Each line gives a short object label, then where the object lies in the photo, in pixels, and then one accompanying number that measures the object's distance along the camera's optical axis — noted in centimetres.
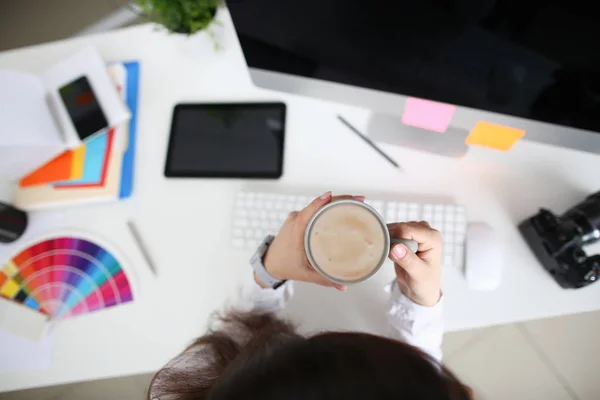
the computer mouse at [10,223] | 80
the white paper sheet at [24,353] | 75
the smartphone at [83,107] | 86
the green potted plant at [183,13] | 78
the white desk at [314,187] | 71
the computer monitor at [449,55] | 50
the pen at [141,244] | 78
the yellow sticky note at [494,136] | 68
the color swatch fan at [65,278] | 78
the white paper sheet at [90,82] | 86
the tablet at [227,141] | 81
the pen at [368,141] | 79
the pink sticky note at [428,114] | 67
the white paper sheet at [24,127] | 78
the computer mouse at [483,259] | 70
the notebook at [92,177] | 83
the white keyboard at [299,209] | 72
